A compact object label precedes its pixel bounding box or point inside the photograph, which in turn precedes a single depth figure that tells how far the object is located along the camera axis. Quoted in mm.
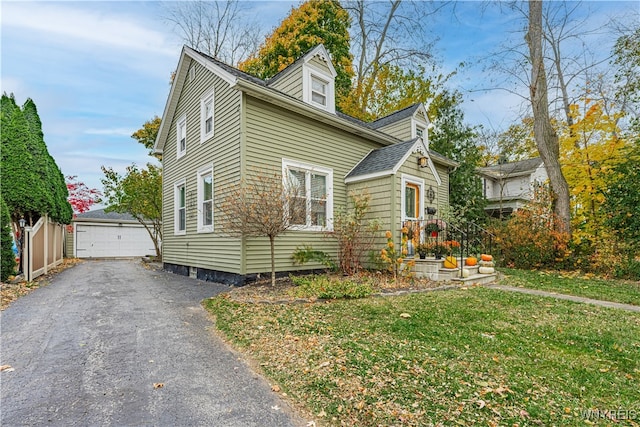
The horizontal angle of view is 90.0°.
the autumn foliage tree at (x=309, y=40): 18359
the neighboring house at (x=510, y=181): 20047
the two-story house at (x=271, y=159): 7922
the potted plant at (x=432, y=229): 8484
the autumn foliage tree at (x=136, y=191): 15266
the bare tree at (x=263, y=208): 6594
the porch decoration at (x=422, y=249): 8383
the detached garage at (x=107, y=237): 19641
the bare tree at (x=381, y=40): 18438
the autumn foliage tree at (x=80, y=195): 21625
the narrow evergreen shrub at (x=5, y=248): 7742
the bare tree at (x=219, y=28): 19125
